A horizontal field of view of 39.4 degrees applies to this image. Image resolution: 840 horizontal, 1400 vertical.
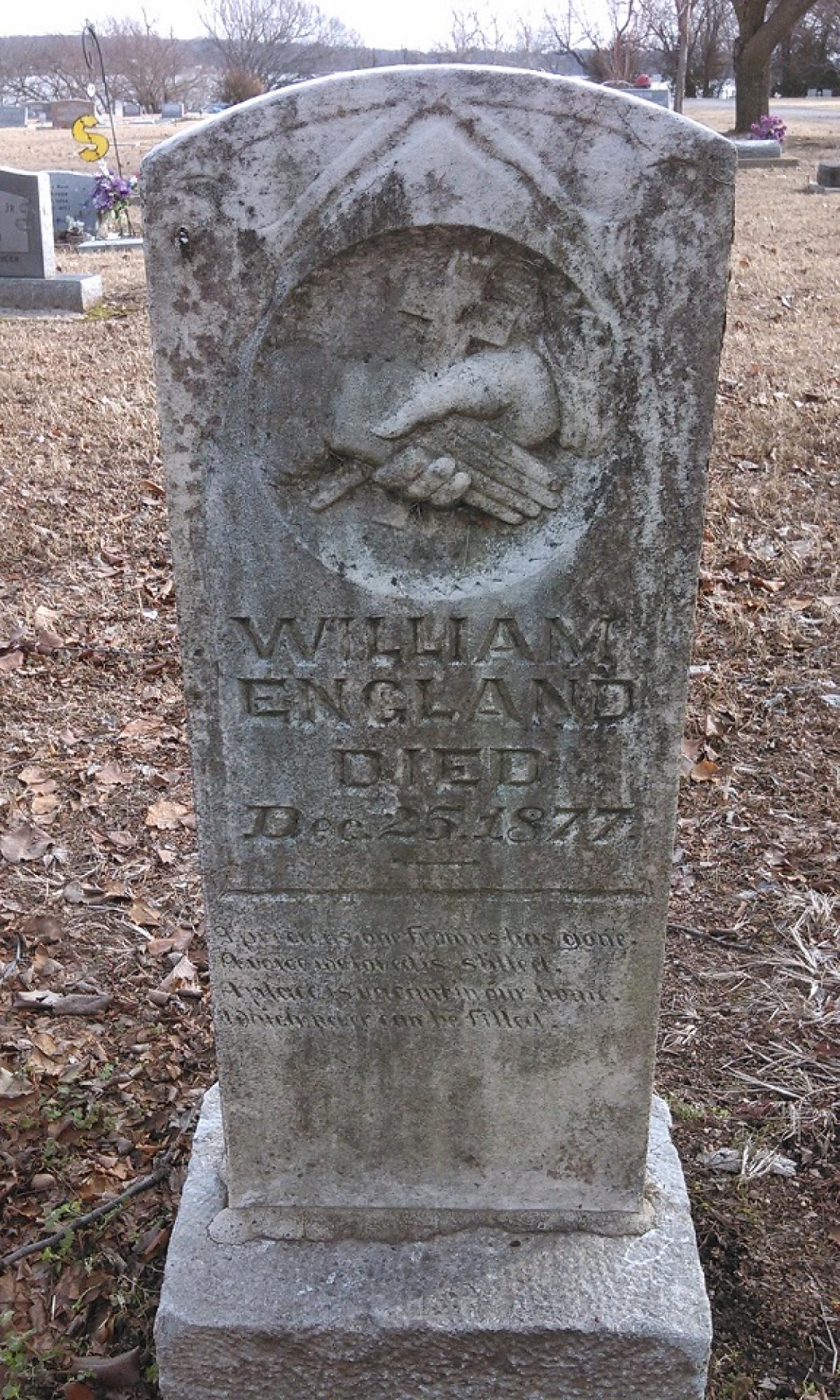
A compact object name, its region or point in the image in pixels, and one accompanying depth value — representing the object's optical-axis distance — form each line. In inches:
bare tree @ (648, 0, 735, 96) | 1717.5
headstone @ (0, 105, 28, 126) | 2151.8
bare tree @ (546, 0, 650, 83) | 1188.2
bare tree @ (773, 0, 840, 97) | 1915.6
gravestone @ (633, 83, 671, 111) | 1219.2
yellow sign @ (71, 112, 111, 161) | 696.4
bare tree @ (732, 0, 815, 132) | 1083.9
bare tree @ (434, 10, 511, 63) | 1414.9
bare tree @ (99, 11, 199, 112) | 2021.4
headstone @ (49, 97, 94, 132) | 1489.9
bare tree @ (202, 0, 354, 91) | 2201.0
